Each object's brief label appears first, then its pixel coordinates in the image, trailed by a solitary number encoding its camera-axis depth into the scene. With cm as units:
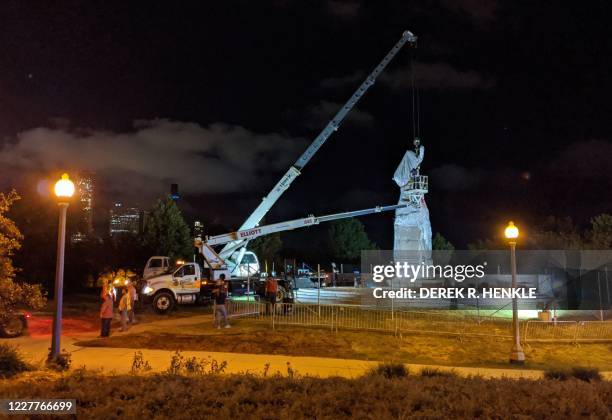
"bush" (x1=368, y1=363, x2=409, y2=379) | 980
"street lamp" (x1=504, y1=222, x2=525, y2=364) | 1462
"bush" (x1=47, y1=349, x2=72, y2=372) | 1024
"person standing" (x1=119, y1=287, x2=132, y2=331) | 1755
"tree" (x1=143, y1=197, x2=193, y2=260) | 4638
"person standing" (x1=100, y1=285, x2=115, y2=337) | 1609
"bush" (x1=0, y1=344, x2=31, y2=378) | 984
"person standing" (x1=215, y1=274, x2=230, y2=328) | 1833
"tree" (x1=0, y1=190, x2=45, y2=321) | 1234
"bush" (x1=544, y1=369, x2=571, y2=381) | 1010
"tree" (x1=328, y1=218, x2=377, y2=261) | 8169
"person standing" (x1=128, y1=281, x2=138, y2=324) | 1869
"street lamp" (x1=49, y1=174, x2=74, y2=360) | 1048
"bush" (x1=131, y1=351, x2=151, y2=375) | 1044
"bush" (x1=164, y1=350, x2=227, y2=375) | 965
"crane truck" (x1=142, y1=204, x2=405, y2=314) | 2319
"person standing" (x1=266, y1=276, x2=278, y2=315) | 2189
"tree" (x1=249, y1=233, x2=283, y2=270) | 6575
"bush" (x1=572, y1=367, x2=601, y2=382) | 1035
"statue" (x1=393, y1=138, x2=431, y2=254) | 3625
